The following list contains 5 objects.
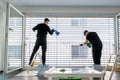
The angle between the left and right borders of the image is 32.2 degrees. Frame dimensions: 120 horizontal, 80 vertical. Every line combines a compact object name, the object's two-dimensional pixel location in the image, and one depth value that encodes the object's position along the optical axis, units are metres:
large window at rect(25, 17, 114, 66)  6.70
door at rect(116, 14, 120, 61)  6.39
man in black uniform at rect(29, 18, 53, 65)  5.28
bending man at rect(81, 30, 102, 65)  5.49
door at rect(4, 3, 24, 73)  4.58
